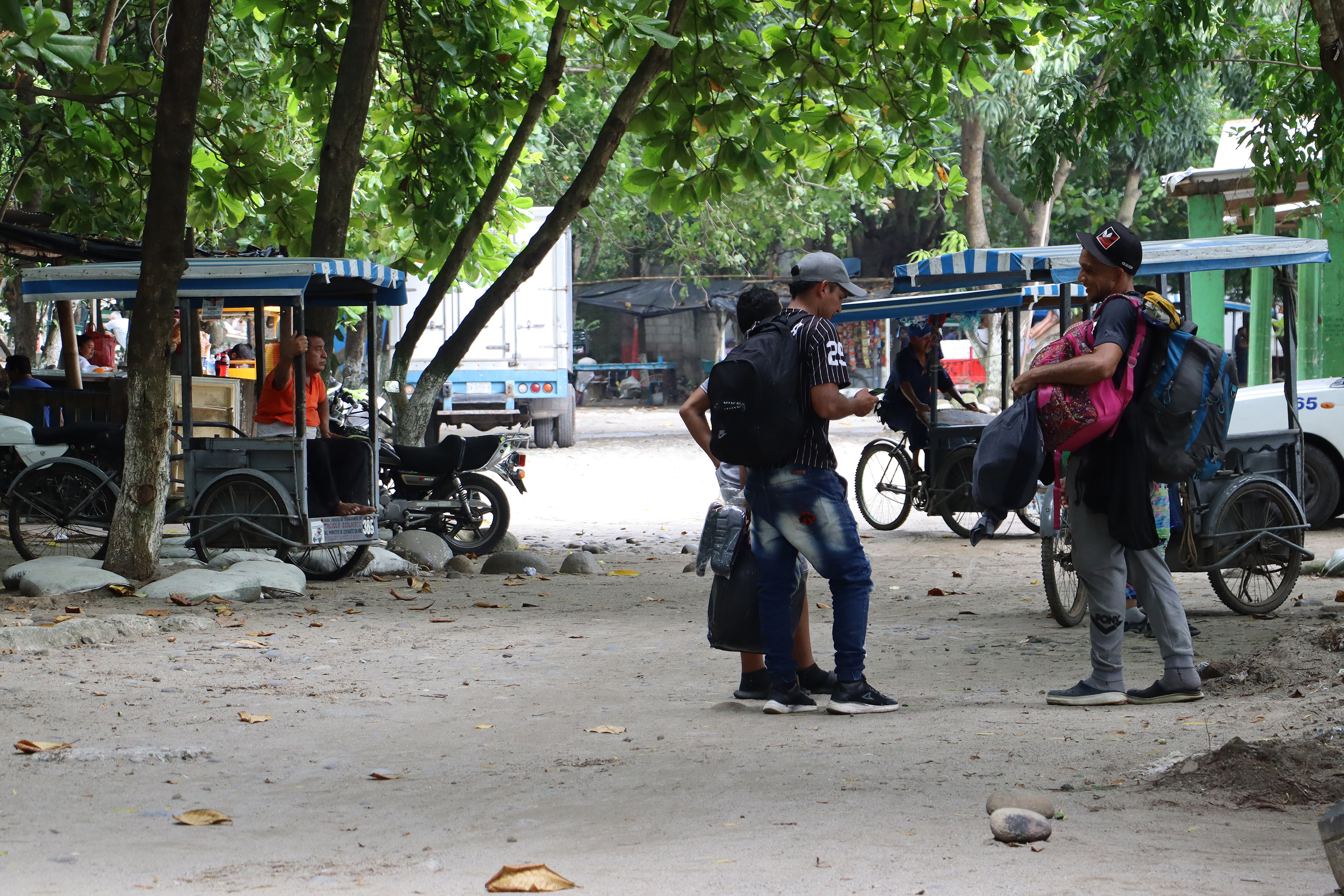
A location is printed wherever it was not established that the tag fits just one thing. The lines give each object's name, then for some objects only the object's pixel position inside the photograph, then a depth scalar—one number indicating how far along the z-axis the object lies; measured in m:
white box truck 44.28
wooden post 27.14
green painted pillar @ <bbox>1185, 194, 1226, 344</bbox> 31.42
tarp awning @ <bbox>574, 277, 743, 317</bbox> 75.75
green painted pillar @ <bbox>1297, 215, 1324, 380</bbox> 30.45
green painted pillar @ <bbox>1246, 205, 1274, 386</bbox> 31.47
